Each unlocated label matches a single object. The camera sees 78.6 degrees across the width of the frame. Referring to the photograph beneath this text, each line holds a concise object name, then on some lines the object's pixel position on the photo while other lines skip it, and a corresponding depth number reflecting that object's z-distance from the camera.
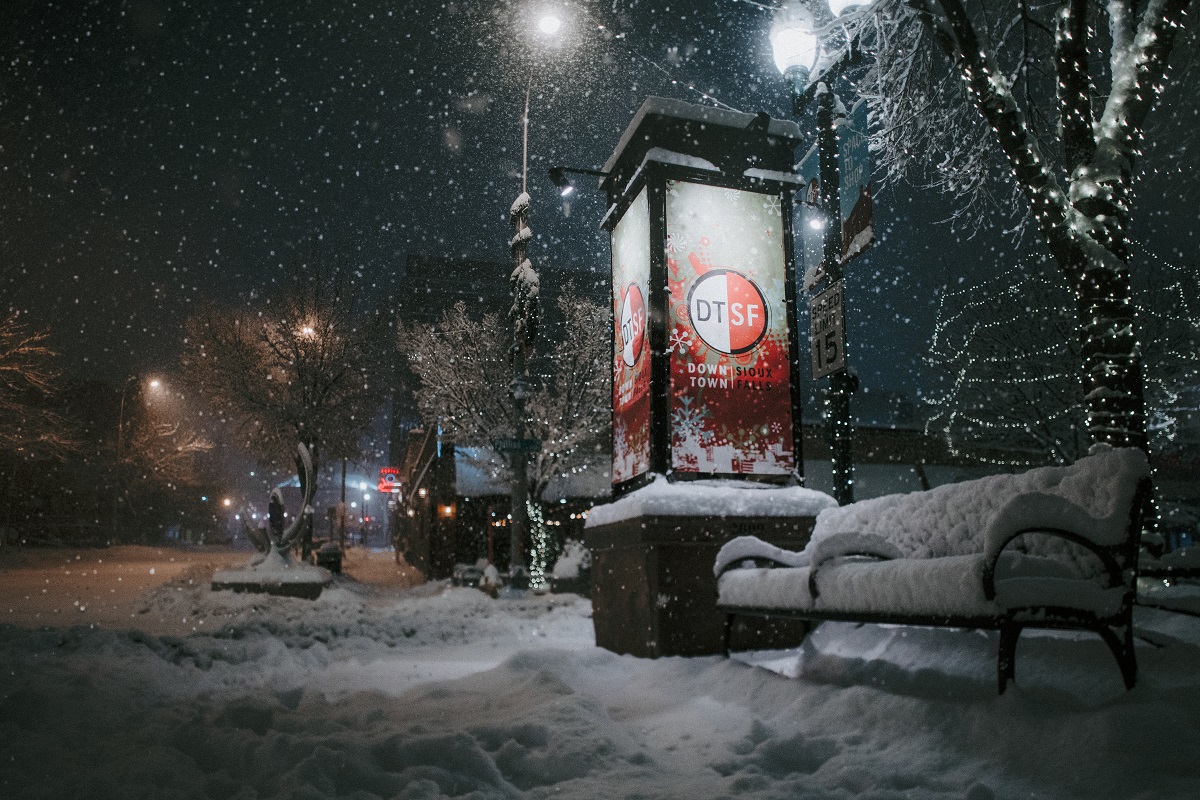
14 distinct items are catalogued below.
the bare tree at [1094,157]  6.13
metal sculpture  16.17
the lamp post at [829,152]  7.58
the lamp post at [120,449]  34.28
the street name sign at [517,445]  13.91
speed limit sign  7.32
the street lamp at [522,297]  14.26
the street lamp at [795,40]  7.82
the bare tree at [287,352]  26.73
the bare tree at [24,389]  19.66
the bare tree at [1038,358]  20.70
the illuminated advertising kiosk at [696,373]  6.19
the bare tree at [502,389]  24.23
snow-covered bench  2.82
